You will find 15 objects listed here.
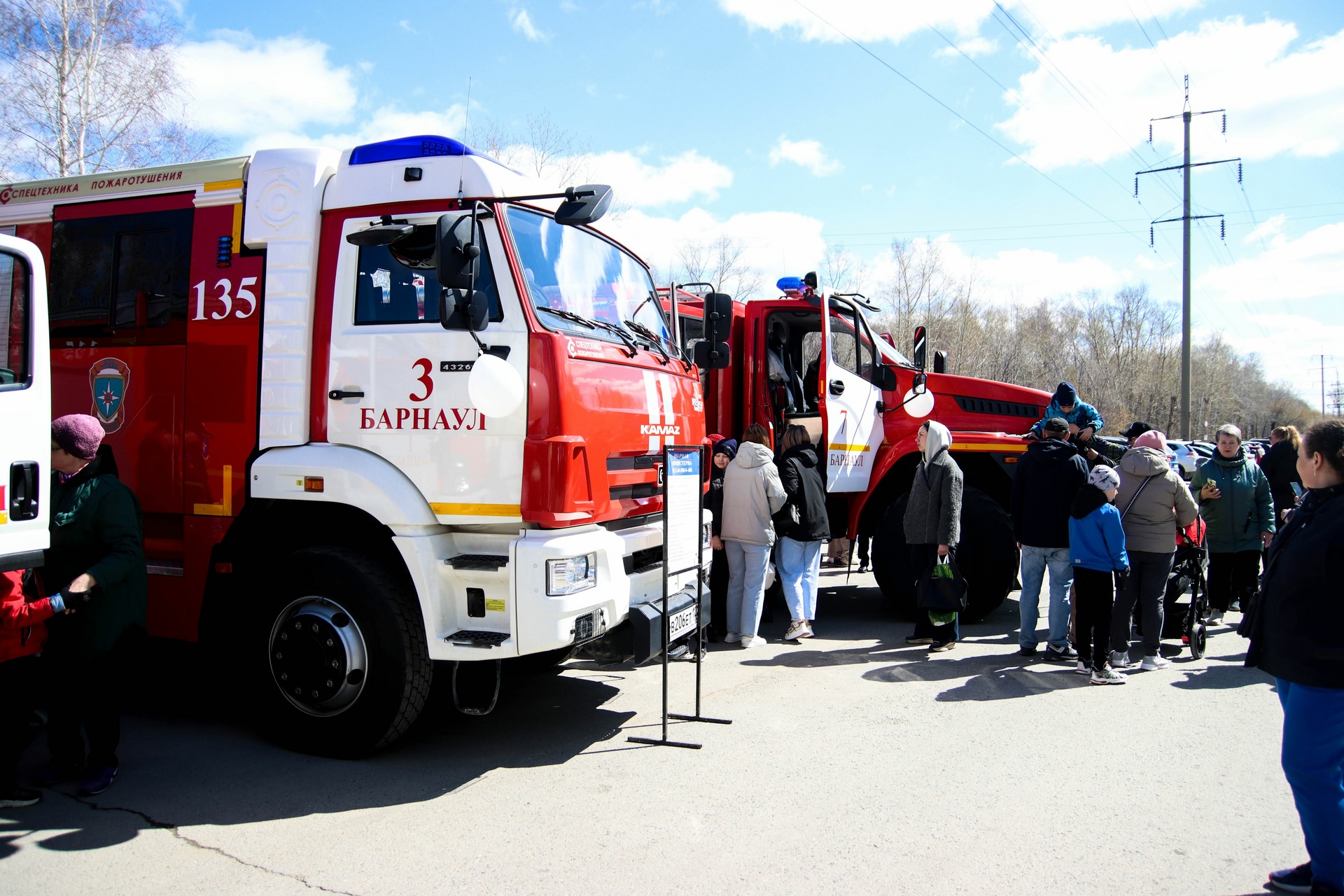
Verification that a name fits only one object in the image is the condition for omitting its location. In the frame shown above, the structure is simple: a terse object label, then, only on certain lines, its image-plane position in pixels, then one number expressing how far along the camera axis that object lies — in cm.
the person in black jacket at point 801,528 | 710
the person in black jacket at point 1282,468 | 951
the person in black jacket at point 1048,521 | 648
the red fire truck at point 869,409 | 762
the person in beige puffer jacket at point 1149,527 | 623
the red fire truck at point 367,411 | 422
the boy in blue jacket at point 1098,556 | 601
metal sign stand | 471
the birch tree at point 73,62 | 1675
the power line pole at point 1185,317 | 2912
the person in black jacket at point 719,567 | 740
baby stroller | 671
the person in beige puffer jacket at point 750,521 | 690
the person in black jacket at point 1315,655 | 310
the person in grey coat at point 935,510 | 679
